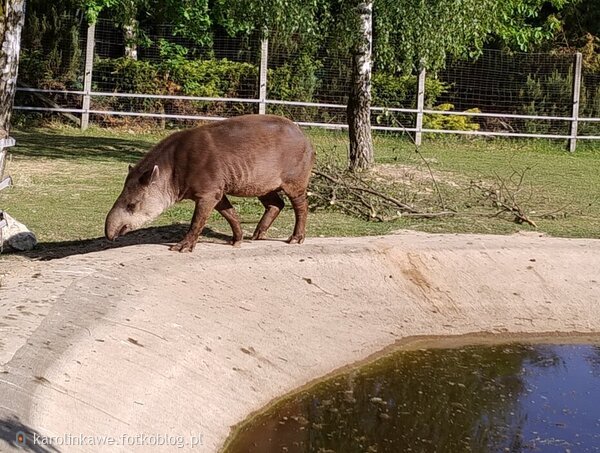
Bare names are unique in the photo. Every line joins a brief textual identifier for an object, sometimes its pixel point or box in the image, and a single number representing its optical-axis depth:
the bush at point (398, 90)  22.53
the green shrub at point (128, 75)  22.17
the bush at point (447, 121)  22.64
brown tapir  9.23
